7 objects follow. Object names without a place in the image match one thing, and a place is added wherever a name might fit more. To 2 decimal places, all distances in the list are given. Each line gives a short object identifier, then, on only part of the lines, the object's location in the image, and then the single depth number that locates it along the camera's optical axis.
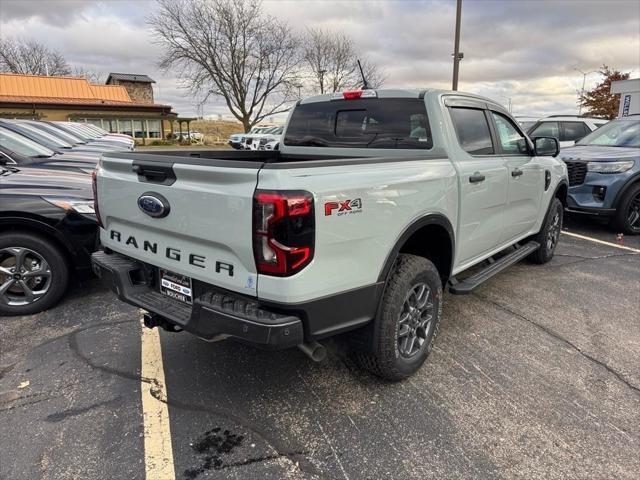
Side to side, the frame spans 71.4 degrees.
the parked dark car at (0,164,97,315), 3.84
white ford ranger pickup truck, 2.10
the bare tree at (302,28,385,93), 35.66
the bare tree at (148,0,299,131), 31.42
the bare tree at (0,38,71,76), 46.47
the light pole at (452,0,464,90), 14.82
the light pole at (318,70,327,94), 35.37
